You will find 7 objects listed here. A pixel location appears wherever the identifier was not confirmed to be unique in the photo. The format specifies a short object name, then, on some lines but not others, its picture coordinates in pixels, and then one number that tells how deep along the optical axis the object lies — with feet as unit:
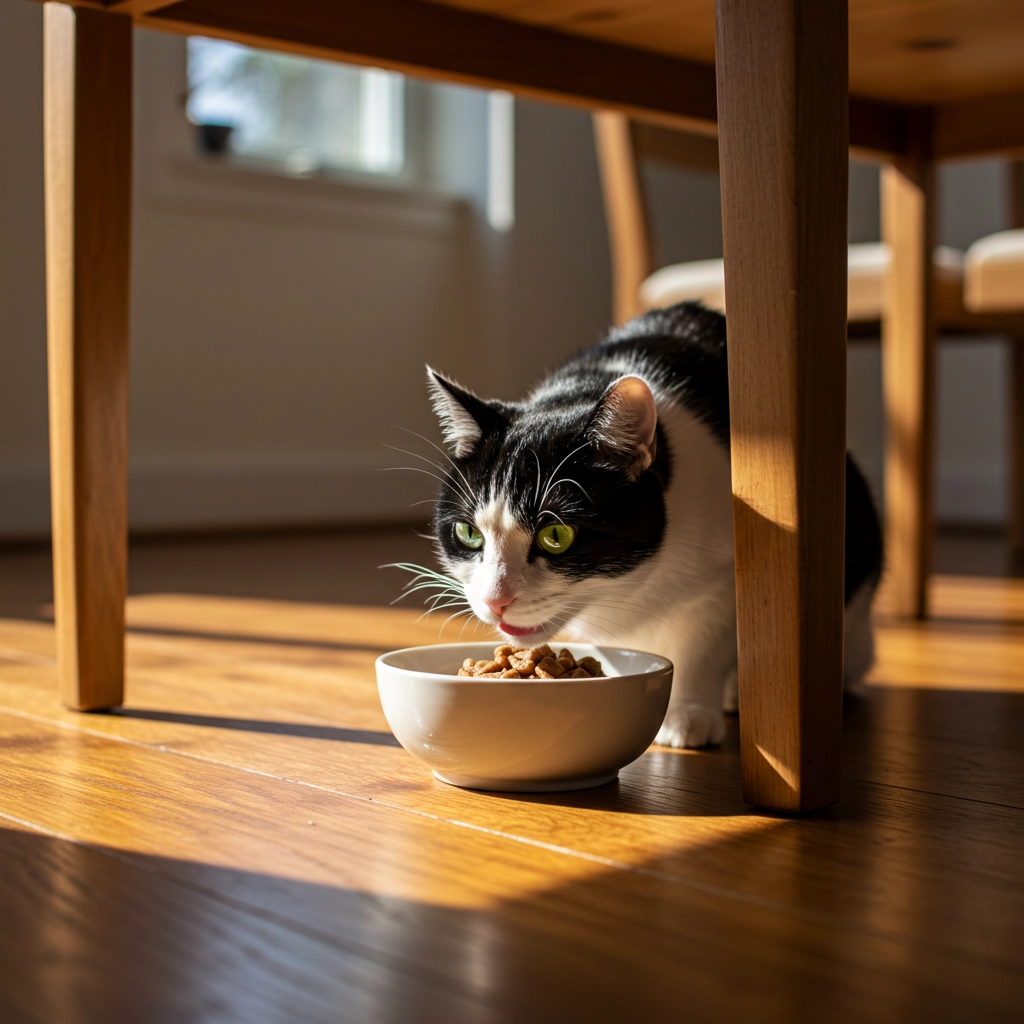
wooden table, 2.74
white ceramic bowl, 2.95
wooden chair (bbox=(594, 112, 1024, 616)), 6.26
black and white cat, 3.29
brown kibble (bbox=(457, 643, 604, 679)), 3.16
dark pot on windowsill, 10.80
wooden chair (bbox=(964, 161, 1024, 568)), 6.97
